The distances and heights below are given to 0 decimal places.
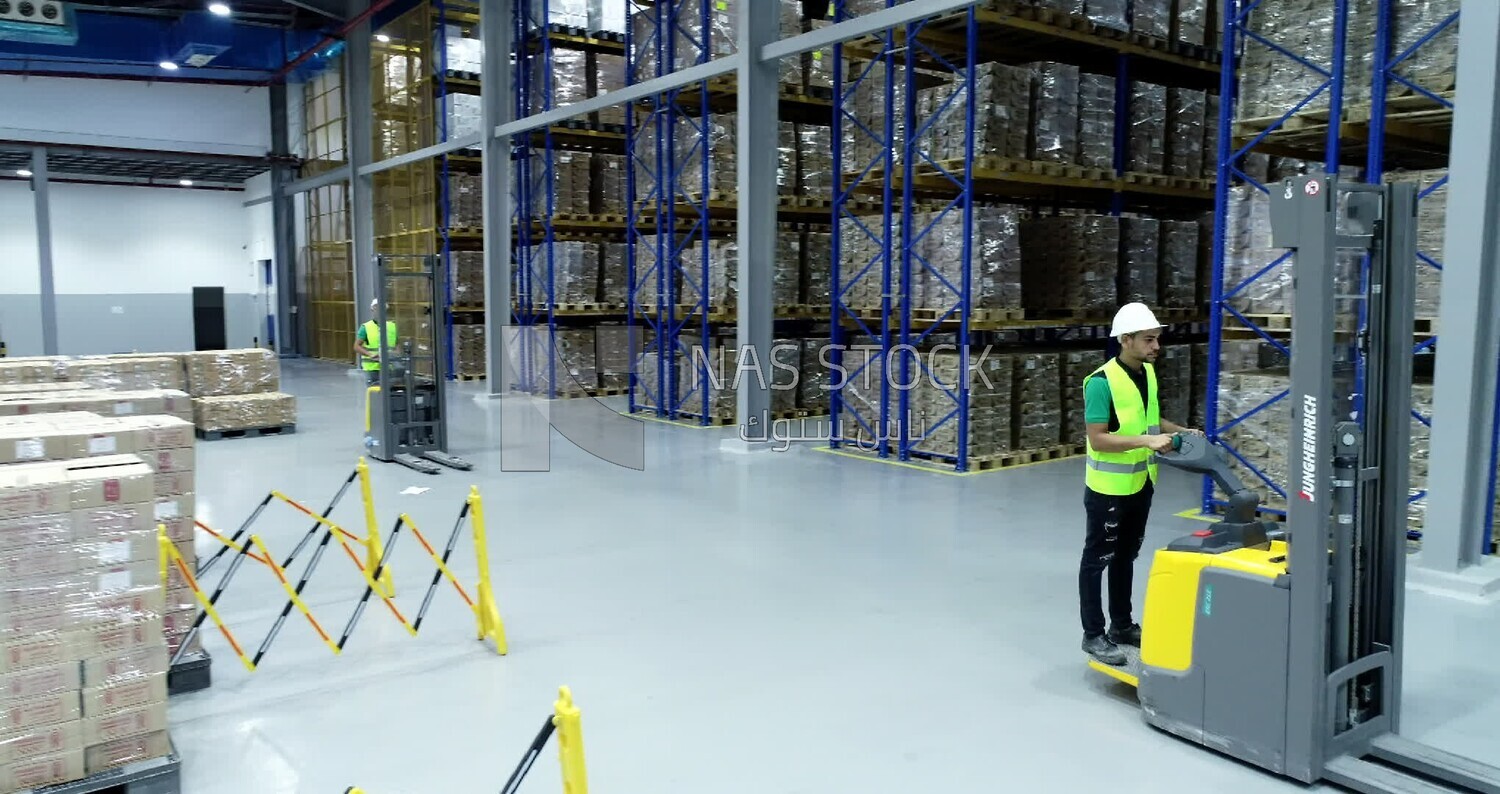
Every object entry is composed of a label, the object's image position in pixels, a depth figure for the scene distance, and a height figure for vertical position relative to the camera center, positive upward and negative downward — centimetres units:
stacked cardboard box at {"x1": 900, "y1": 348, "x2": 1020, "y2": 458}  998 -98
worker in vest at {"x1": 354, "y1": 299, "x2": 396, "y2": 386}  1237 -53
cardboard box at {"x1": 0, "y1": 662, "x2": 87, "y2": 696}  346 -126
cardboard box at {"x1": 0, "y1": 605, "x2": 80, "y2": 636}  345 -106
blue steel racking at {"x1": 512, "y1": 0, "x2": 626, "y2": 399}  1591 +156
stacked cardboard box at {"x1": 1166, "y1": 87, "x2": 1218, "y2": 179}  1141 +187
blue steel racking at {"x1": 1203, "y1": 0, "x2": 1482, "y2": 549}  671 +125
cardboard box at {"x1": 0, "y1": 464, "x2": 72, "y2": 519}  350 -64
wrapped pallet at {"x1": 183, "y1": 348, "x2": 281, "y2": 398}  1336 -89
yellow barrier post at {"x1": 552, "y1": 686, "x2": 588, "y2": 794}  236 -100
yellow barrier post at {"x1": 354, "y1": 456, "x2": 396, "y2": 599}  586 -139
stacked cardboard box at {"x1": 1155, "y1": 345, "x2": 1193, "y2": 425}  1183 -88
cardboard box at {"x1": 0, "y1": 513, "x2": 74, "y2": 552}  349 -76
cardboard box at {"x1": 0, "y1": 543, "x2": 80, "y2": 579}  348 -86
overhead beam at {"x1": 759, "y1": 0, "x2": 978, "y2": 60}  896 +251
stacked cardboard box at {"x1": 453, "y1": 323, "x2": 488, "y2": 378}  1945 -83
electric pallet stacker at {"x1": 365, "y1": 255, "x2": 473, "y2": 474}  1061 -113
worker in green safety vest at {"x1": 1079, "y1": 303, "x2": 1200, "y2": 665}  438 -70
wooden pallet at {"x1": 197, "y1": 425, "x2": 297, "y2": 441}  1299 -163
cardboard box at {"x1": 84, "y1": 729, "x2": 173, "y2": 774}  368 -159
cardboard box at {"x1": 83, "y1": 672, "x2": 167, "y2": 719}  365 -138
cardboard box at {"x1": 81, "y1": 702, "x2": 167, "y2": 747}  366 -148
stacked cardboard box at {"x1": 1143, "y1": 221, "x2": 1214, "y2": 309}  1159 +41
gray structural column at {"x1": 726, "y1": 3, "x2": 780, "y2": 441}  1073 +92
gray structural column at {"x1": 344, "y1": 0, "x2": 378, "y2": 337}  2155 +345
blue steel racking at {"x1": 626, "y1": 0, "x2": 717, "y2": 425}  1297 +137
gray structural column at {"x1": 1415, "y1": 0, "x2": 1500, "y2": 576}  586 -6
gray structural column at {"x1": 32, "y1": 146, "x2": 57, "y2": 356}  2033 +152
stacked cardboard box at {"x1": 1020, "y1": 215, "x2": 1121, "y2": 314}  1075 +41
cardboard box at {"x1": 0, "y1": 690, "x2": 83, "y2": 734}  348 -137
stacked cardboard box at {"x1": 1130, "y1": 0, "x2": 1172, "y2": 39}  1070 +291
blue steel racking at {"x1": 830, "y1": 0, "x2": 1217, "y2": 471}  974 +126
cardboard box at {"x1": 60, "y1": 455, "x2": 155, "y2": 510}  370 -65
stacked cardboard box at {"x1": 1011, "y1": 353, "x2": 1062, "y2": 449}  1042 -98
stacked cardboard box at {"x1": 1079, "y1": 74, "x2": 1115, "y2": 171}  1052 +182
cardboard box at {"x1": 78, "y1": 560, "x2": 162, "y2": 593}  365 -96
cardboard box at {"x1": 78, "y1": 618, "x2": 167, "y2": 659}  362 -117
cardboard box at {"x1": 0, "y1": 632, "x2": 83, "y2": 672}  345 -116
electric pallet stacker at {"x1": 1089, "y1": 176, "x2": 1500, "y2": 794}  359 -98
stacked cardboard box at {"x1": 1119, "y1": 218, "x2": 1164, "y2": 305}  1123 +47
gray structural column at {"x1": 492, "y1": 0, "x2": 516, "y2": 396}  1587 +188
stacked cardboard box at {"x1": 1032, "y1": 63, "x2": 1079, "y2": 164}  1021 +186
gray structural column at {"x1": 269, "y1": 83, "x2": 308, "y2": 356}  2719 +117
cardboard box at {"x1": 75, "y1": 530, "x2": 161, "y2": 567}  364 -86
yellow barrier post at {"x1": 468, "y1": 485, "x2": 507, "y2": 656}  518 -146
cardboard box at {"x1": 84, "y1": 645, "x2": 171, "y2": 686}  364 -127
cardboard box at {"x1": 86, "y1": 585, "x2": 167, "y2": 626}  365 -107
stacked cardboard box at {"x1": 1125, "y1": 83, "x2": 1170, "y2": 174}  1101 +182
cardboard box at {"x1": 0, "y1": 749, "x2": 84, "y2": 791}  351 -158
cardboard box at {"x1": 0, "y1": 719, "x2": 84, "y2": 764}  350 -147
